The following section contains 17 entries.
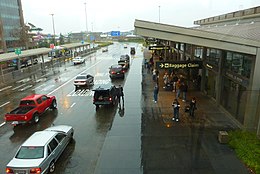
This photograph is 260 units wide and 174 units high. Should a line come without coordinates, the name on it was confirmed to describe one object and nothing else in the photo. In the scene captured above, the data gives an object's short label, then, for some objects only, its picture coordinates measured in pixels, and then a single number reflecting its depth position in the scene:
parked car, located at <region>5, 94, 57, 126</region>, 13.48
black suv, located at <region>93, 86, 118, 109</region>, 16.77
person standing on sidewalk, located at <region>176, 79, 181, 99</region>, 18.29
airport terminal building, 10.52
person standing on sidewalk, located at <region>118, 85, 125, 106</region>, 17.15
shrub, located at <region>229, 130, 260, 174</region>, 9.17
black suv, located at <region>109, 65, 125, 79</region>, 28.56
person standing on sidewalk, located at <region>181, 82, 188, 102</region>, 17.73
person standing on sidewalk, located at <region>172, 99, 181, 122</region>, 13.43
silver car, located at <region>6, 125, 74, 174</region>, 8.24
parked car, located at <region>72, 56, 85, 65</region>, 45.78
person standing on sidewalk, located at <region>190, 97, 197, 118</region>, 14.40
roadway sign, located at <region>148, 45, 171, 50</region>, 32.55
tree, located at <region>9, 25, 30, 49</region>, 68.56
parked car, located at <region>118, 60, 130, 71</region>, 35.94
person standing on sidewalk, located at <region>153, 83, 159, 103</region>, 17.47
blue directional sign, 94.19
